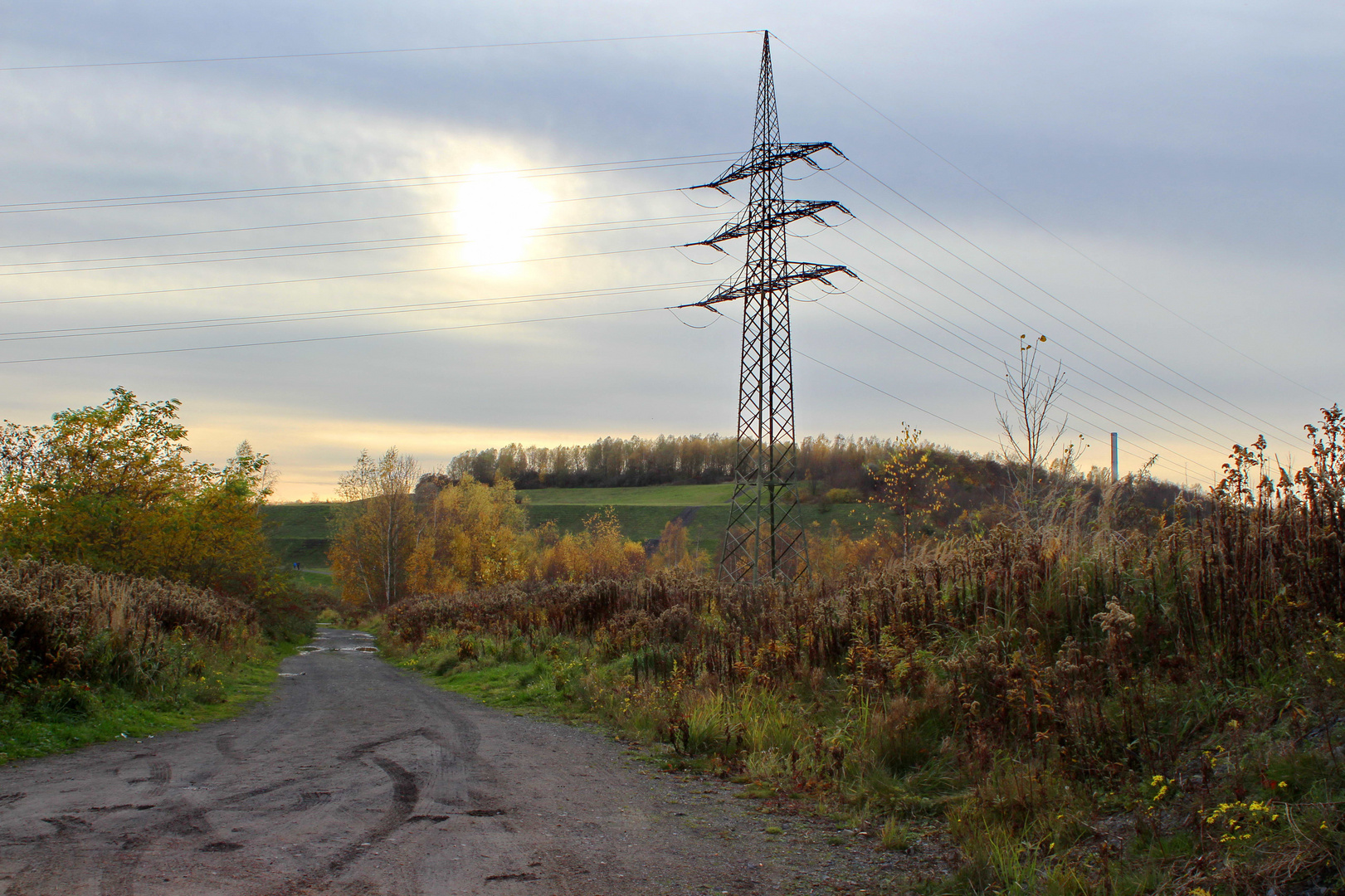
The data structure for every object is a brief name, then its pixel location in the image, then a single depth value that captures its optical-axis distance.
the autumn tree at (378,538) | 58.75
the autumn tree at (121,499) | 21.73
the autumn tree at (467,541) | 55.09
